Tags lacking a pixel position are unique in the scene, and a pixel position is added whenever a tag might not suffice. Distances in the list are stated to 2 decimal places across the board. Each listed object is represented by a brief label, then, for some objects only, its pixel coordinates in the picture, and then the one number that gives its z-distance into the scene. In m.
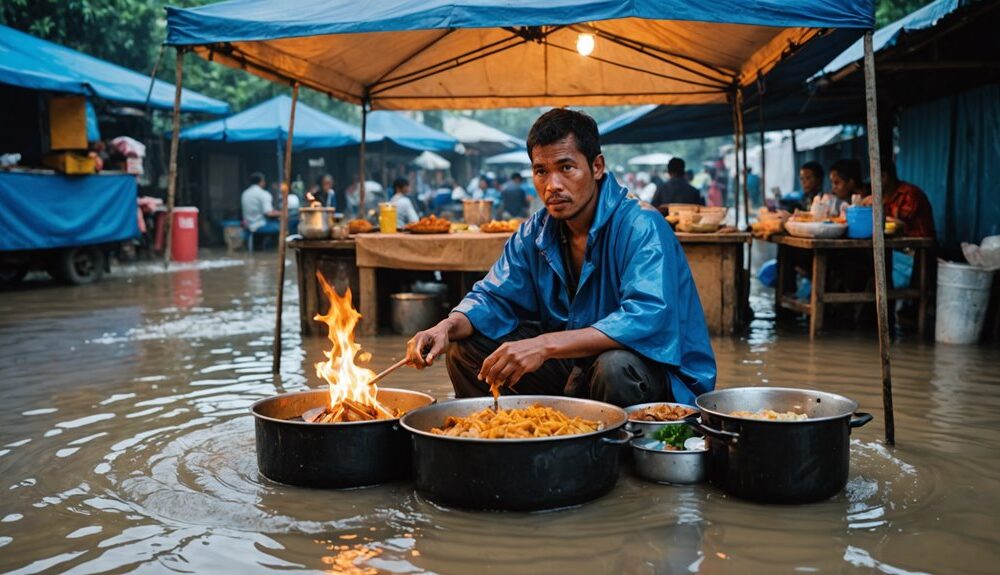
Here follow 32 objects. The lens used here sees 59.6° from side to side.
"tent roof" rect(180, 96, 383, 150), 18.69
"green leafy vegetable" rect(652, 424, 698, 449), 3.59
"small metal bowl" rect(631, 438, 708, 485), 3.50
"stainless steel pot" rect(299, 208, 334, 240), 7.86
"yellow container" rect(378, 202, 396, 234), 8.27
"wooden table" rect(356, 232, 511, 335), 7.66
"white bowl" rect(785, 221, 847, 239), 7.46
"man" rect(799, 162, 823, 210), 9.98
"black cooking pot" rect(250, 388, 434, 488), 3.43
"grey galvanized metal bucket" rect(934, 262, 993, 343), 6.96
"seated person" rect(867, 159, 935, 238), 7.77
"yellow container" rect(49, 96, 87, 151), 12.78
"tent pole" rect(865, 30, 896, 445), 4.30
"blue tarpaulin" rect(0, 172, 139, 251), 11.38
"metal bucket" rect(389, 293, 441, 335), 7.96
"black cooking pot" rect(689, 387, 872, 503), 3.20
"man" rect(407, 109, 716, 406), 3.56
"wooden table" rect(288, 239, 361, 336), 7.96
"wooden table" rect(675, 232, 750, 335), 7.63
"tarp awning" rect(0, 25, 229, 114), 11.62
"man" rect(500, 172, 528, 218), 20.66
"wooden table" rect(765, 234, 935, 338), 7.43
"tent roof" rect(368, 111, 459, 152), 21.50
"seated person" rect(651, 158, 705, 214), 11.48
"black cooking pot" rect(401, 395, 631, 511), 3.09
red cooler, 16.12
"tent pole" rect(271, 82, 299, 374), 6.18
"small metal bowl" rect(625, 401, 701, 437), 3.59
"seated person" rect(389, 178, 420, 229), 12.60
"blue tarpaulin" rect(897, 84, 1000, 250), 8.73
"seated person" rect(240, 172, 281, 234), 18.92
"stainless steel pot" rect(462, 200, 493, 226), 9.05
